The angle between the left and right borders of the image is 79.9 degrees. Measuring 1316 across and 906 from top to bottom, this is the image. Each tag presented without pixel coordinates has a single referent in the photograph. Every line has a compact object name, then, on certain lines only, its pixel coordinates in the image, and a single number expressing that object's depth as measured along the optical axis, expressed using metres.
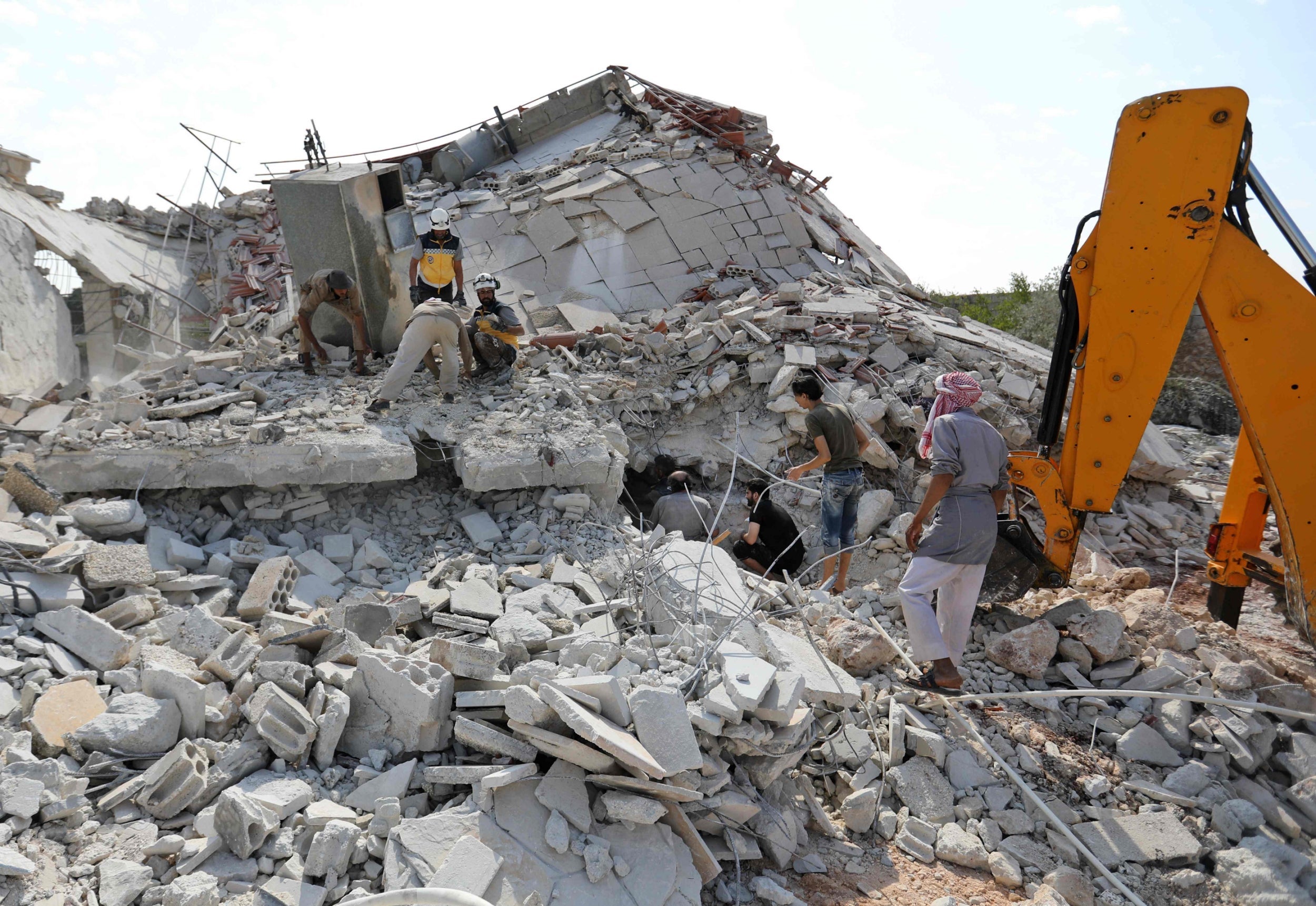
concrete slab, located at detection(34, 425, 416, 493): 5.10
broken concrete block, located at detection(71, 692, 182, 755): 3.17
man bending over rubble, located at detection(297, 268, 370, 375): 6.50
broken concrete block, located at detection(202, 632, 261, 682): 3.57
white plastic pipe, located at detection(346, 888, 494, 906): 2.39
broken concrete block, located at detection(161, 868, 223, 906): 2.62
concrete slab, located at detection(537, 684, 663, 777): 2.92
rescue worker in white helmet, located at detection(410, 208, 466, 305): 7.26
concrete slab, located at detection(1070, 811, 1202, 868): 3.45
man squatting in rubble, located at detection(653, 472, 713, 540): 6.26
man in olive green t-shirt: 5.32
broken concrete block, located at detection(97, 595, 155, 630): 3.99
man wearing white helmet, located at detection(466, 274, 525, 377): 6.86
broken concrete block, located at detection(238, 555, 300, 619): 4.29
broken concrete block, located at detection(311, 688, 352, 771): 3.29
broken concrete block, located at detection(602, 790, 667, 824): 2.98
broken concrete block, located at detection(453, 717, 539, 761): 3.14
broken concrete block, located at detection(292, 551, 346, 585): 4.82
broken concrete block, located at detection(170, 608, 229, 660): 3.77
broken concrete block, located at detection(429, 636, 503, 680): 3.52
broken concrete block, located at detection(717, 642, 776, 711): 3.31
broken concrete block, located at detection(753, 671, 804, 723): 3.38
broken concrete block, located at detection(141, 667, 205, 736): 3.33
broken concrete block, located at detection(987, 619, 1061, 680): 4.45
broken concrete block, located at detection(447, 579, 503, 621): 4.23
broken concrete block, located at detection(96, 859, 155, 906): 2.65
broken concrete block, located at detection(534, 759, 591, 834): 2.99
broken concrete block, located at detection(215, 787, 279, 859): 2.83
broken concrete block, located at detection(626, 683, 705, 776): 3.05
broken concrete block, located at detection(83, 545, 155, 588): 4.20
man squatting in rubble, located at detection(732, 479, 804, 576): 5.79
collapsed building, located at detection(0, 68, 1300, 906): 2.96
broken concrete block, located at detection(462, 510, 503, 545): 5.25
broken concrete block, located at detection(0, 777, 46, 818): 2.81
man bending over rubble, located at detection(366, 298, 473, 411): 6.15
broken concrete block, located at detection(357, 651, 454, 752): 3.30
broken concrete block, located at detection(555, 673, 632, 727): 3.14
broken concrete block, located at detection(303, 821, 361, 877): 2.79
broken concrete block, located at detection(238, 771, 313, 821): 2.96
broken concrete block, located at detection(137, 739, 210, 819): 2.99
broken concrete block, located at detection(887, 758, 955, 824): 3.70
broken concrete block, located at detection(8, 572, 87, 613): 3.98
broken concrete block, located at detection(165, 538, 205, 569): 4.64
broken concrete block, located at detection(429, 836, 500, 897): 2.70
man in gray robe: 3.99
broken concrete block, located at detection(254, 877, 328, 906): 2.69
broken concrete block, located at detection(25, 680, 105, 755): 3.17
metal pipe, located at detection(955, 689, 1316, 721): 3.15
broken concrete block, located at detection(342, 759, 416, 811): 3.09
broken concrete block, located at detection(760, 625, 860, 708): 3.91
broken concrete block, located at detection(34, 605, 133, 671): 3.72
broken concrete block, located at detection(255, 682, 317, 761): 3.23
